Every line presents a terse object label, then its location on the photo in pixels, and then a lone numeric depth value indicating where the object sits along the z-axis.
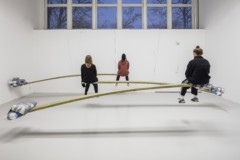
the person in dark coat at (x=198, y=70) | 5.20
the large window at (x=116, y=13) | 9.24
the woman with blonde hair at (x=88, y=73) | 6.63
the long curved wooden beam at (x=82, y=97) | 3.94
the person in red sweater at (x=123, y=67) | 8.47
